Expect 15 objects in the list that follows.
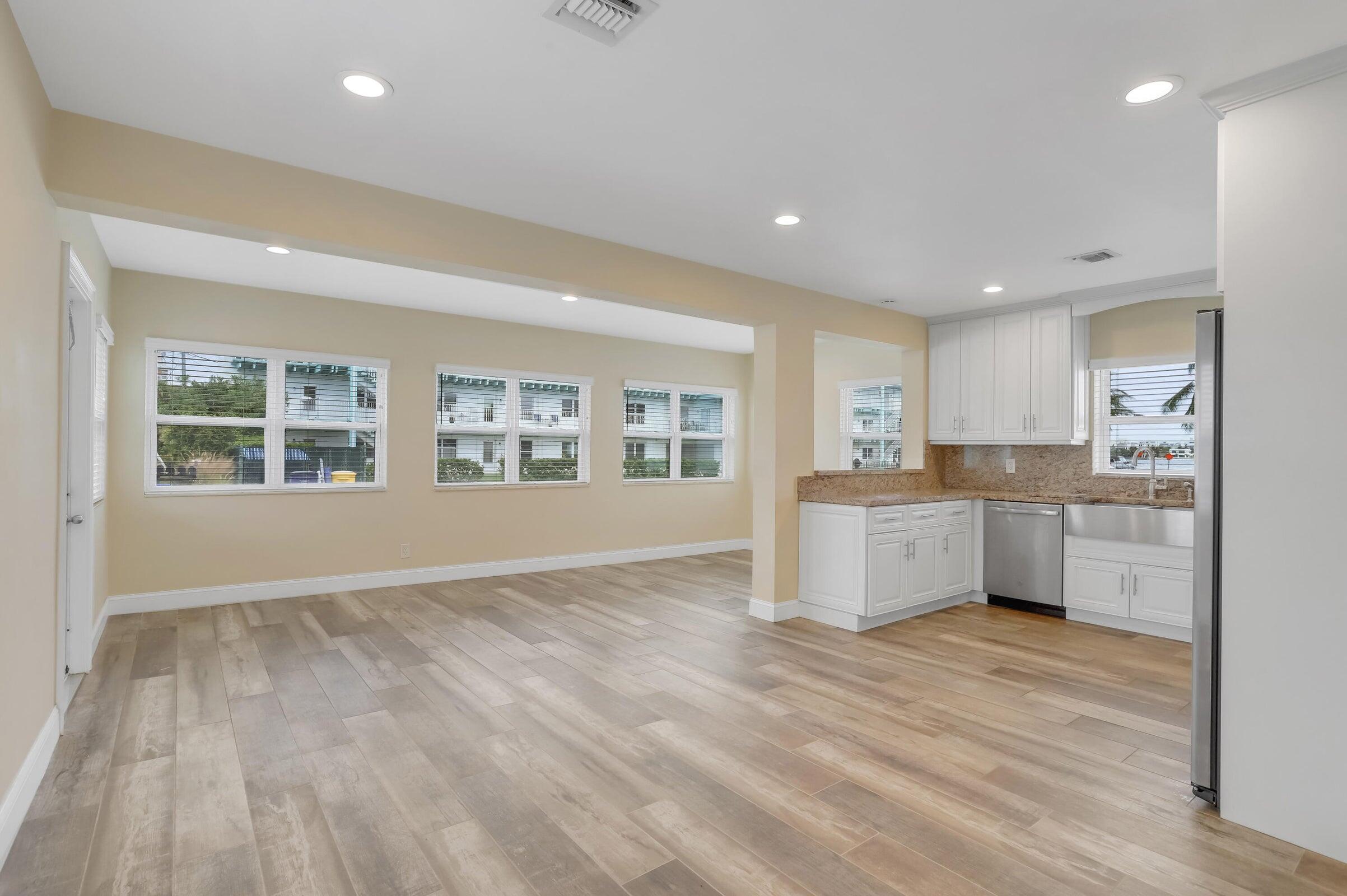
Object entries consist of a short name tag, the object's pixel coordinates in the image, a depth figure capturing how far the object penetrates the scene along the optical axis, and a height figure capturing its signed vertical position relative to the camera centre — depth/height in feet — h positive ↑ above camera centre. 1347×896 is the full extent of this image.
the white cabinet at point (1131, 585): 15.26 -3.22
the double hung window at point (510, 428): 22.02 +0.55
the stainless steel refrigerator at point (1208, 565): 7.98 -1.37
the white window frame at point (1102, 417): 18.52 +0.85
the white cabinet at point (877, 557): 15.87 -2.72
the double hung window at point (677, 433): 26.23 +0.50
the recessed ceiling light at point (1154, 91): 7.72 +4.15
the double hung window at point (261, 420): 17.71 +0.61
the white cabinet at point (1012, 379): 18.07 +1.93
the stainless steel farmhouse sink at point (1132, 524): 15.25 -1.75
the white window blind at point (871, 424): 25.70 +0.88
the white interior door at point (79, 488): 12.29 -0.87
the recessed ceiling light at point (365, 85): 7.84 +4.20
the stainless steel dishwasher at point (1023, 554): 17.40 -2.79
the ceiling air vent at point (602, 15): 6.58 +4.24
